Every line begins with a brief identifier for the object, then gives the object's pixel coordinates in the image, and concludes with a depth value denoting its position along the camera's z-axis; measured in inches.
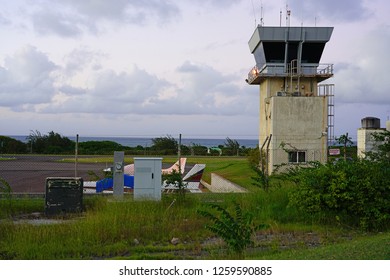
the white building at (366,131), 824.3
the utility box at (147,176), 580.7
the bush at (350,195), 465.7
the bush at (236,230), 353.4
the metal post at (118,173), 590.9
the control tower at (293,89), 1339.8
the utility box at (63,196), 517.7
